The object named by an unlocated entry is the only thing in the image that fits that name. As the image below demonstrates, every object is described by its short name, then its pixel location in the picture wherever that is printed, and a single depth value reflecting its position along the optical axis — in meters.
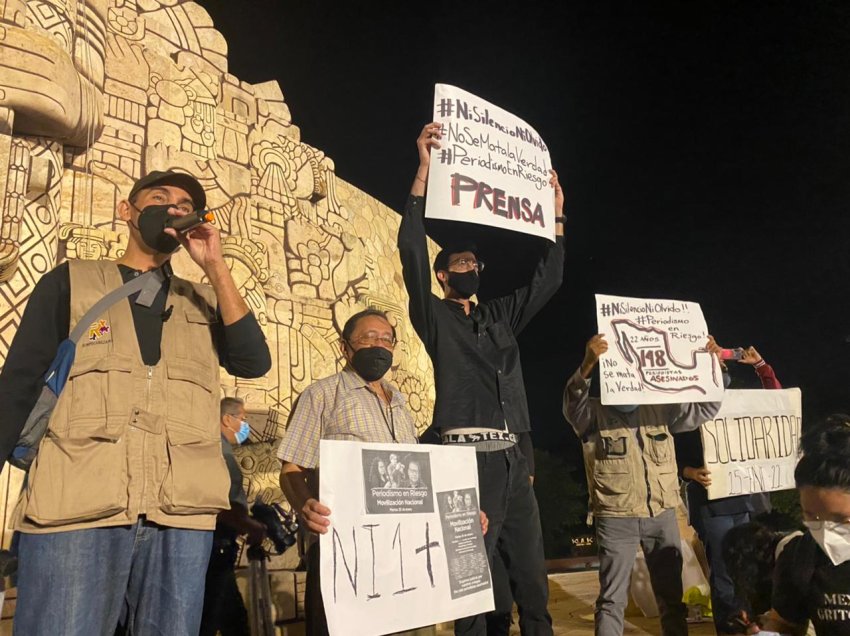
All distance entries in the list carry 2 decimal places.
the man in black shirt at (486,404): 2.84
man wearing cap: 1.64
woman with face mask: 2.20
